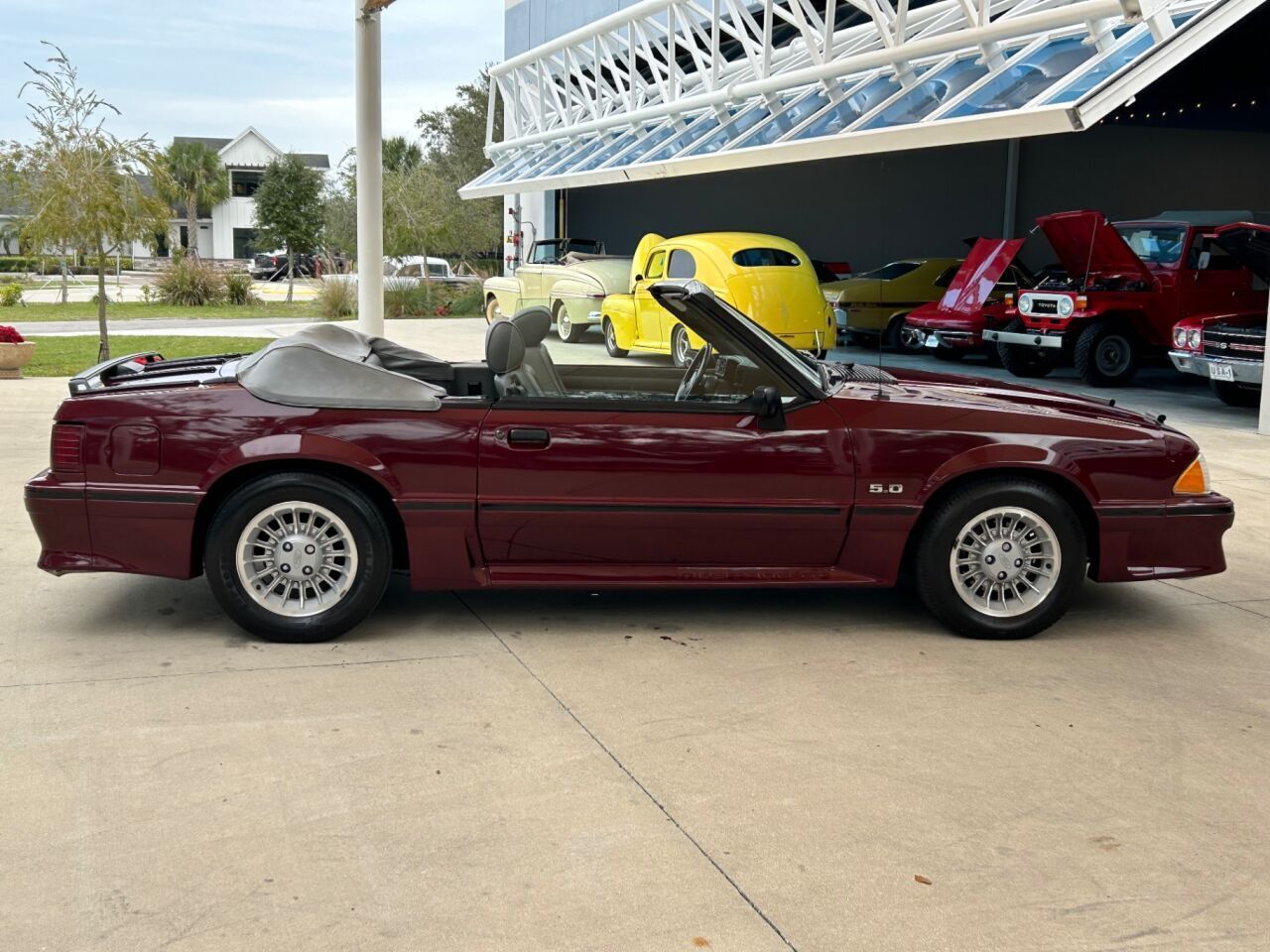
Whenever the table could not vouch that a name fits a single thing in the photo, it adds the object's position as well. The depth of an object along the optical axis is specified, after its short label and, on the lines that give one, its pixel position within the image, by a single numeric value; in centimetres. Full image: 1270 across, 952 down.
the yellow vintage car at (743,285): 1681
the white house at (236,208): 7731
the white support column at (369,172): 1320
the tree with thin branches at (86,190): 1645
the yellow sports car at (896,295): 2120
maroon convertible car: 507
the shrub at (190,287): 3250
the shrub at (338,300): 2825
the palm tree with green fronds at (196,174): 5934
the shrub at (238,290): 3291
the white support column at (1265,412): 1199
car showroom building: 1307
